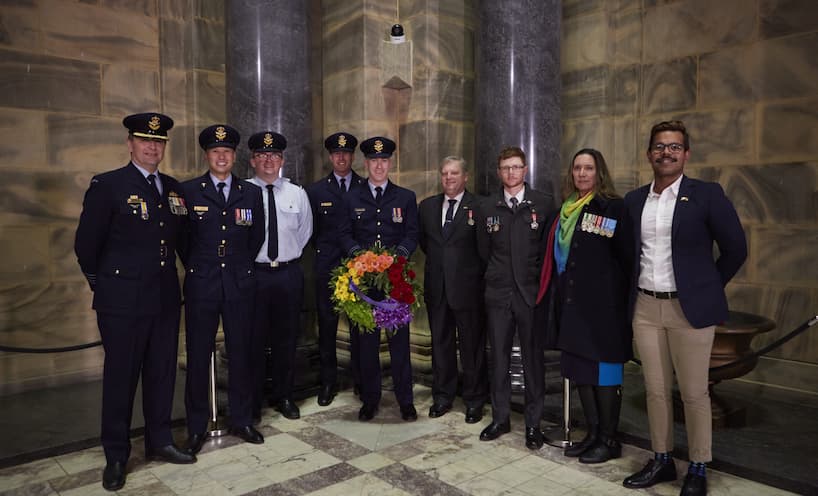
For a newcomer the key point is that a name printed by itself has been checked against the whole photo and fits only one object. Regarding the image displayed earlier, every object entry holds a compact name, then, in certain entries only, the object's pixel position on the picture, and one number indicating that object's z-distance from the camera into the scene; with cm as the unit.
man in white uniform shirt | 481
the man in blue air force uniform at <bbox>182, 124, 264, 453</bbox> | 429
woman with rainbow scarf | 388
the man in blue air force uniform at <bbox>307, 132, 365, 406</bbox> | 523
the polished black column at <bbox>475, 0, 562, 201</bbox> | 551
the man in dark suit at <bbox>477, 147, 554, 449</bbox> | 437
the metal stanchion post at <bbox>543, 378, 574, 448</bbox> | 439
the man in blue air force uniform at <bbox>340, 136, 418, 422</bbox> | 494
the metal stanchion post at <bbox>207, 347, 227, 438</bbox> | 458
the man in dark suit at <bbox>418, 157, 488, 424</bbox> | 485
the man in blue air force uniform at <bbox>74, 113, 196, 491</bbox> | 379
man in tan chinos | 347
